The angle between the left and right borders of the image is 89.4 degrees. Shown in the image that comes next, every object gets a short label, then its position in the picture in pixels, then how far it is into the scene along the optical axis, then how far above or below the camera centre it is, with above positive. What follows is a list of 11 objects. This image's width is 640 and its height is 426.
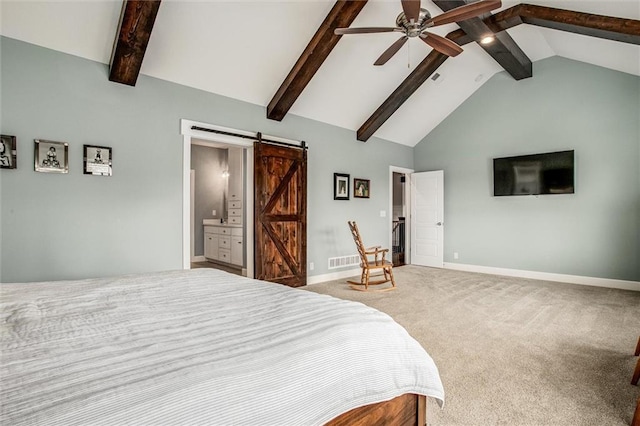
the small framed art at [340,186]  5.61 +0.48
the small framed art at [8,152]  2.76 +0.53
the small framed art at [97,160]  3.18 +0.54
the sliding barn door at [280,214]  4.54 -0.01
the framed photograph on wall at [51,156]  2.93 +0.53
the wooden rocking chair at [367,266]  4.69 -0.77
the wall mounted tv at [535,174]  5.24 +0.68
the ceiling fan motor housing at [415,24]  2.96 +1.75
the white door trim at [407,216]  7.25 -0.06
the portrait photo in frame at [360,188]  5.97 +0.49
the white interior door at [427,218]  6.80 -0.10
